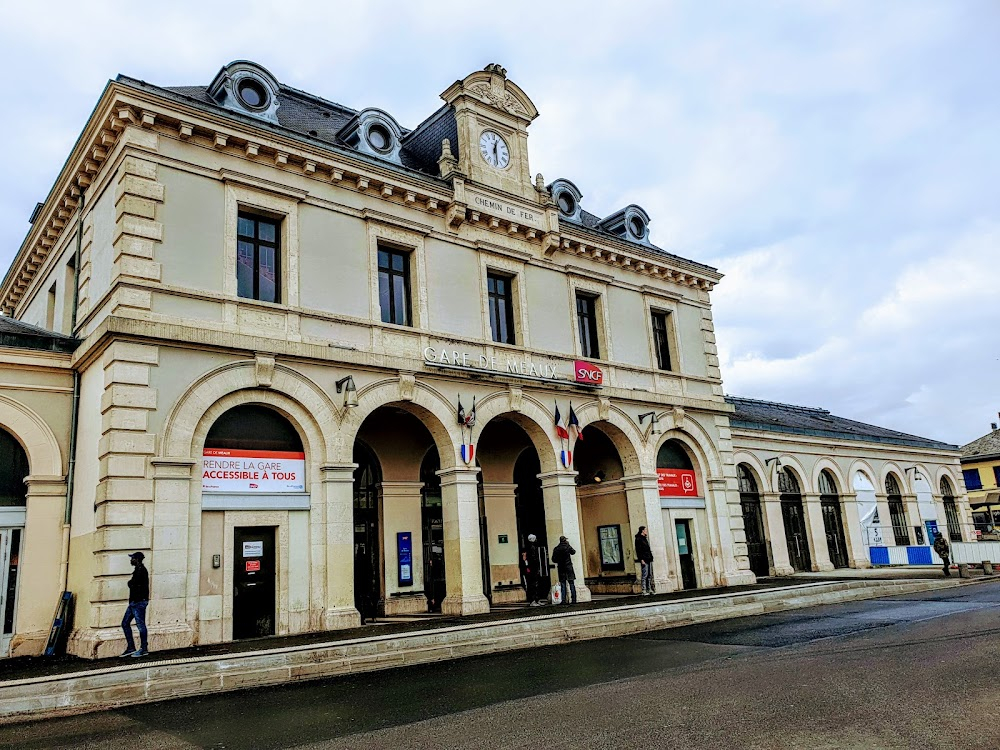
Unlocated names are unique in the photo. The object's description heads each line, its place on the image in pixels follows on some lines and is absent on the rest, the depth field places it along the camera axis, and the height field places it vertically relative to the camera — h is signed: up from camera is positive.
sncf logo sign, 20.98 +5.05
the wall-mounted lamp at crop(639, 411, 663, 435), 22.31 +3.86
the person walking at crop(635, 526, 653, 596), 20.39 -0.01
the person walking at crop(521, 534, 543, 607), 19.89 -0.30
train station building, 14.05 +4.39
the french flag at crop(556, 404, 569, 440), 20.14 +3.39
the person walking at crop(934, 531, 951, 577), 23.91 -0.46
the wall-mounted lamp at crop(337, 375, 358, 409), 15.93 +3.77
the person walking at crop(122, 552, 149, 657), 12.17 -0.18
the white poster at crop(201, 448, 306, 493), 14.59 +2.17
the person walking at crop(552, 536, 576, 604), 18.50 -0.04
